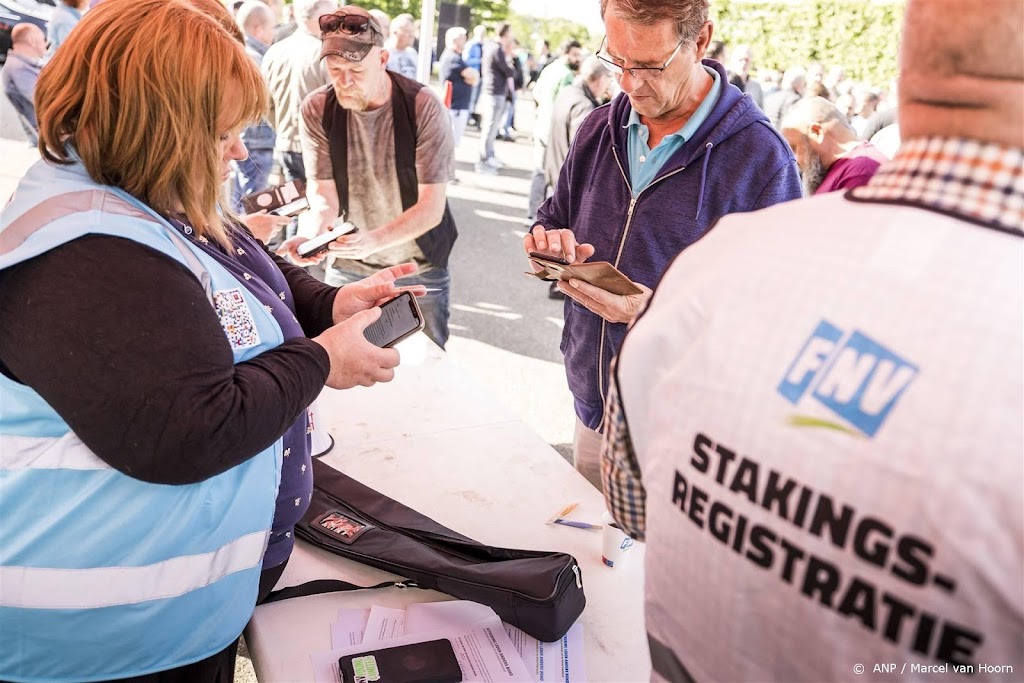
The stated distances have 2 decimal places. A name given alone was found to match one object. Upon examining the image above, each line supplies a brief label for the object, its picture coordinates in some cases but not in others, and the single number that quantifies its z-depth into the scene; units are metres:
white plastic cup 1.55
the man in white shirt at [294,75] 4.33
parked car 6.42
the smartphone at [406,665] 1.24
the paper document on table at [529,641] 1.31
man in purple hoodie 1.84
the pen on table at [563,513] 1.73
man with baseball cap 2.68
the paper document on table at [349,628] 1.35
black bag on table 1.35
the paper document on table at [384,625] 1.36
